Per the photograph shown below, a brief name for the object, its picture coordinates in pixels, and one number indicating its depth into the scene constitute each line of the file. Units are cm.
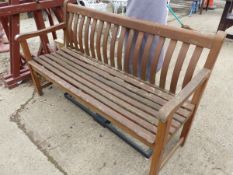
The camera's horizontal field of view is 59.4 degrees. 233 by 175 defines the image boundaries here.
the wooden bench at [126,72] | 142
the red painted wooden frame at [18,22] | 237
